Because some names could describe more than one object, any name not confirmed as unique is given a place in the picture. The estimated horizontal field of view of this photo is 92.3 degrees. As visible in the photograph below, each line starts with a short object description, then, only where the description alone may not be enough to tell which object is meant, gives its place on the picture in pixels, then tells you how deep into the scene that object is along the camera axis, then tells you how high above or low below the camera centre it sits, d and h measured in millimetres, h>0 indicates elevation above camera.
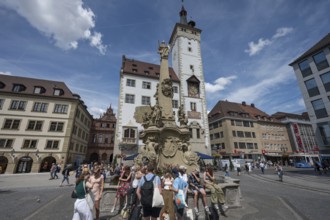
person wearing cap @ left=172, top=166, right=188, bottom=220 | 4695 -796
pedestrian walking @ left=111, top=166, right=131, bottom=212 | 6164 -893
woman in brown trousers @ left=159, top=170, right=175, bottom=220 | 4410 -1042
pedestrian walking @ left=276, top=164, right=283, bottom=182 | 14733 -1181
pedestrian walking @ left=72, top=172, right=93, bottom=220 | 3787 -1012
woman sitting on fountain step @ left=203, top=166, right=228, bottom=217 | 5215 -1014
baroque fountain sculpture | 10023 +1523
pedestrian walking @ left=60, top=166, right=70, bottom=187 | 13516 -954
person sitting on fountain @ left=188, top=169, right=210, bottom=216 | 5521 -953
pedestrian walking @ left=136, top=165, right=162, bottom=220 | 3977 -886
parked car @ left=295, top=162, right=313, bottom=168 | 33581 -1333
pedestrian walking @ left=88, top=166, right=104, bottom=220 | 5125 -771
